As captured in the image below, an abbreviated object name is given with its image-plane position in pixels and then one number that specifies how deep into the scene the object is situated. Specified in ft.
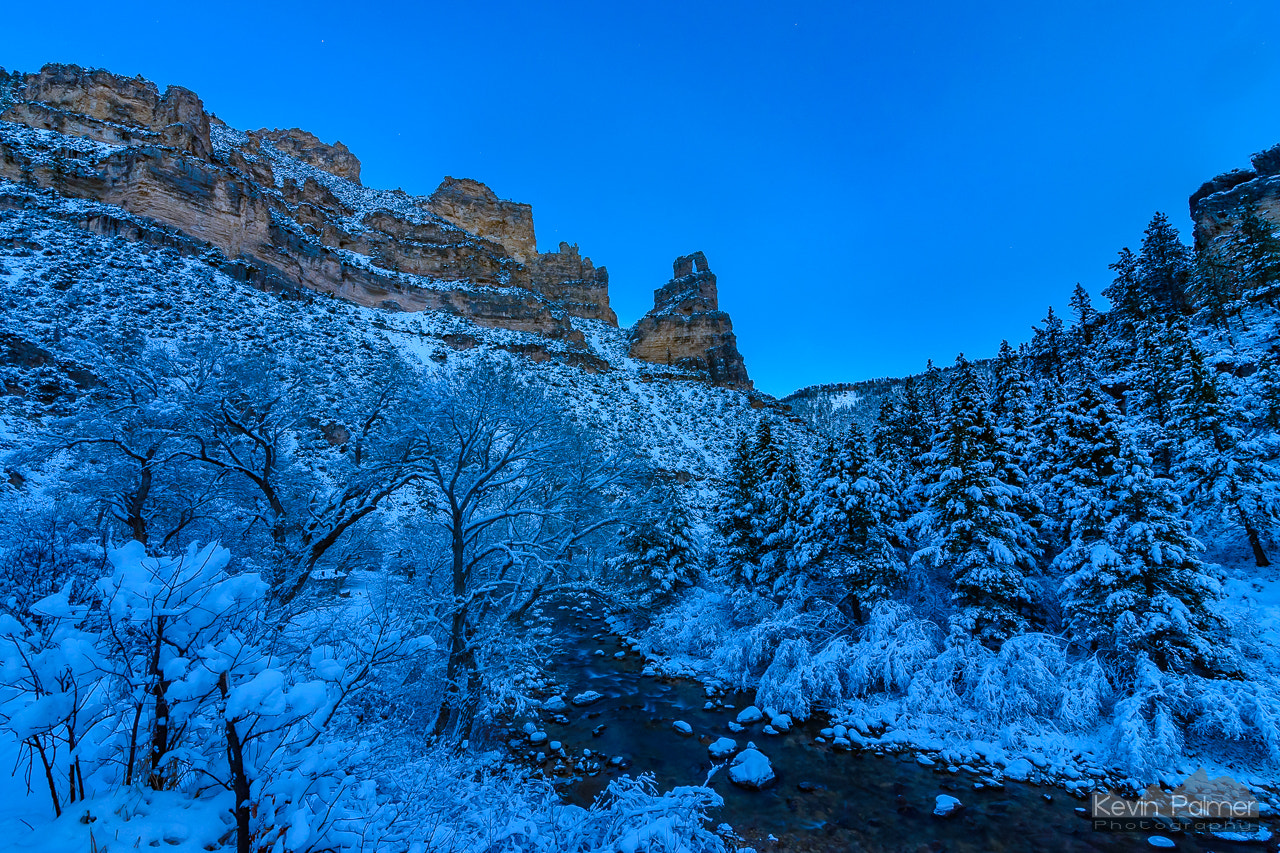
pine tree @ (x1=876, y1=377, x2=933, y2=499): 66.28
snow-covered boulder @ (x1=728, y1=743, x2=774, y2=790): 32.96
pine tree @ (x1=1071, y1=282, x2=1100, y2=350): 127.13
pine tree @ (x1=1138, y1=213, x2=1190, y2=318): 121.80
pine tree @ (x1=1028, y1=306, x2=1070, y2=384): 123.75
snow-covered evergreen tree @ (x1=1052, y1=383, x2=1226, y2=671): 36.65
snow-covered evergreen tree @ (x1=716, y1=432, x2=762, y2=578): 68.69
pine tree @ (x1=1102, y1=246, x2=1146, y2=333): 116.06
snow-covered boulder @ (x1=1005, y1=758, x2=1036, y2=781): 32.81
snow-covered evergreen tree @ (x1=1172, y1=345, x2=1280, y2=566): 47.37
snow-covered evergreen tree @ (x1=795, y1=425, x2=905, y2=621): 51.67
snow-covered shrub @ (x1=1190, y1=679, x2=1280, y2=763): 30.45
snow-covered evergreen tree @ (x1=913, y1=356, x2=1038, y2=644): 44.68
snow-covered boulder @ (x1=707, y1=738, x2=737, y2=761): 36.94
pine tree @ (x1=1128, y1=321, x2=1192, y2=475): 60.95
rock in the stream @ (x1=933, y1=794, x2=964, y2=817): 29.58
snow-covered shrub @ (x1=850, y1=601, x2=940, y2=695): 44.32
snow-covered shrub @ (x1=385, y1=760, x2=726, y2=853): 20.84
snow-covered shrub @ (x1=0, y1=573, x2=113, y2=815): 8.75
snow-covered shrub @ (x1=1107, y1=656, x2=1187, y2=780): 31.32
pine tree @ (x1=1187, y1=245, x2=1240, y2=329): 103.50
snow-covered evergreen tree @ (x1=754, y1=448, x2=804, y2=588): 61.57
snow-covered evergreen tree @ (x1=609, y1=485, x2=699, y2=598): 74.33
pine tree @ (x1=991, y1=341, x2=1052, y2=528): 51.34
